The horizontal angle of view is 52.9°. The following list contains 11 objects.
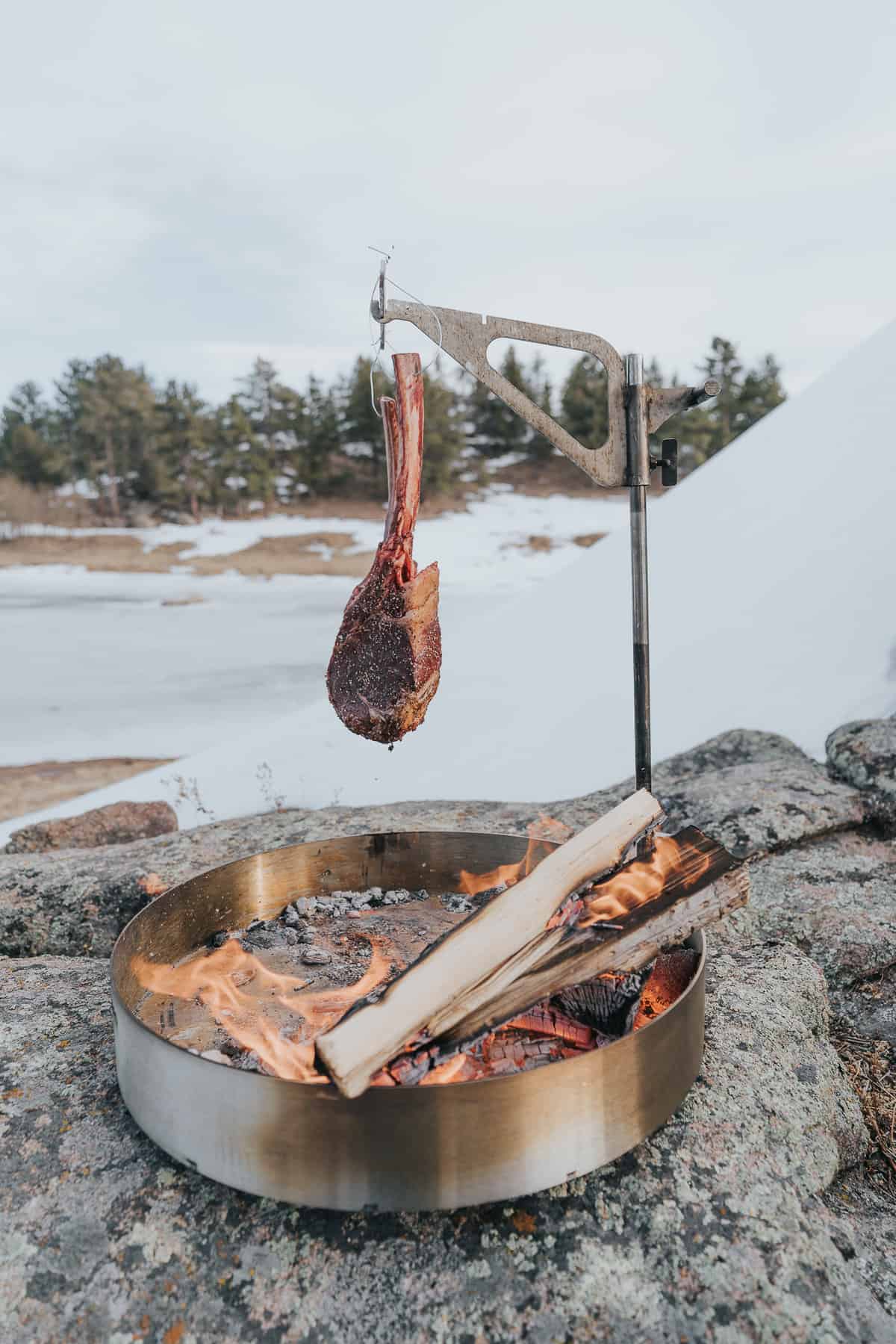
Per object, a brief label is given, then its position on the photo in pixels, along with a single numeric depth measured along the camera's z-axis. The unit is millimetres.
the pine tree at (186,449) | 28688
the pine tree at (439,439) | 27312
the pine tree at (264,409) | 29438
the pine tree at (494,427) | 32750
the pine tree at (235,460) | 28266
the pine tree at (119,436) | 29312
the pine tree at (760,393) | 27328
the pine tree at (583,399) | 28453
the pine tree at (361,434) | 28578
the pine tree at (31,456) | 30188
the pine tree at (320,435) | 29094
